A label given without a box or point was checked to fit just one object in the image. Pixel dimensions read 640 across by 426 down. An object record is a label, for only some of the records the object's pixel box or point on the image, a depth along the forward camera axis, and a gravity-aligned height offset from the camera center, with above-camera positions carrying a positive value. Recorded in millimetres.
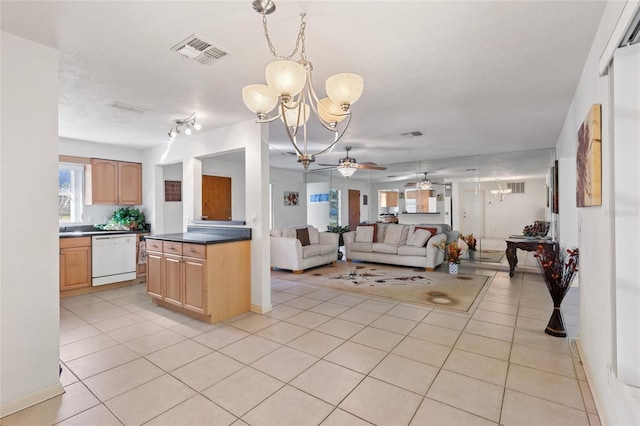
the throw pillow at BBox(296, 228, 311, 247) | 6262 -470
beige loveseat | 5840 -719
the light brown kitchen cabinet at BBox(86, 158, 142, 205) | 5152 +564
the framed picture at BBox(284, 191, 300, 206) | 8789 +451
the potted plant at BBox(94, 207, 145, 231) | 5289 -116
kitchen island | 3367 -701
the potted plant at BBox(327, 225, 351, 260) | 7316 -449
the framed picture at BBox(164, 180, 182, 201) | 5770 +466
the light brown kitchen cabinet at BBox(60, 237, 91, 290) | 4426 -718
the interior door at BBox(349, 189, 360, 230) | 9398 +185
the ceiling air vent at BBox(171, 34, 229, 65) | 2069 +1182
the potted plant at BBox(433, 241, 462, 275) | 5742 -832
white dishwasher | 4738 -714
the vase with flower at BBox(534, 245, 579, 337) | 2891 -657
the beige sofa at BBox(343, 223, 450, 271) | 6039 -679
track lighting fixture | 3712 +1191
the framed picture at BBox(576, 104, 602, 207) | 1841 +336
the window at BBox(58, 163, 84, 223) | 5121 +391
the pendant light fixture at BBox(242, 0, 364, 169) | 1614 +723
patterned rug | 4172 -1163
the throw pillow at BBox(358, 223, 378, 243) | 6973 -422
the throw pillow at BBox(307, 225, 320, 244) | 6598 -496
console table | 5242 -590
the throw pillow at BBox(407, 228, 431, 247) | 6129 -516
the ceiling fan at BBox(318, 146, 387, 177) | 5527 +873
